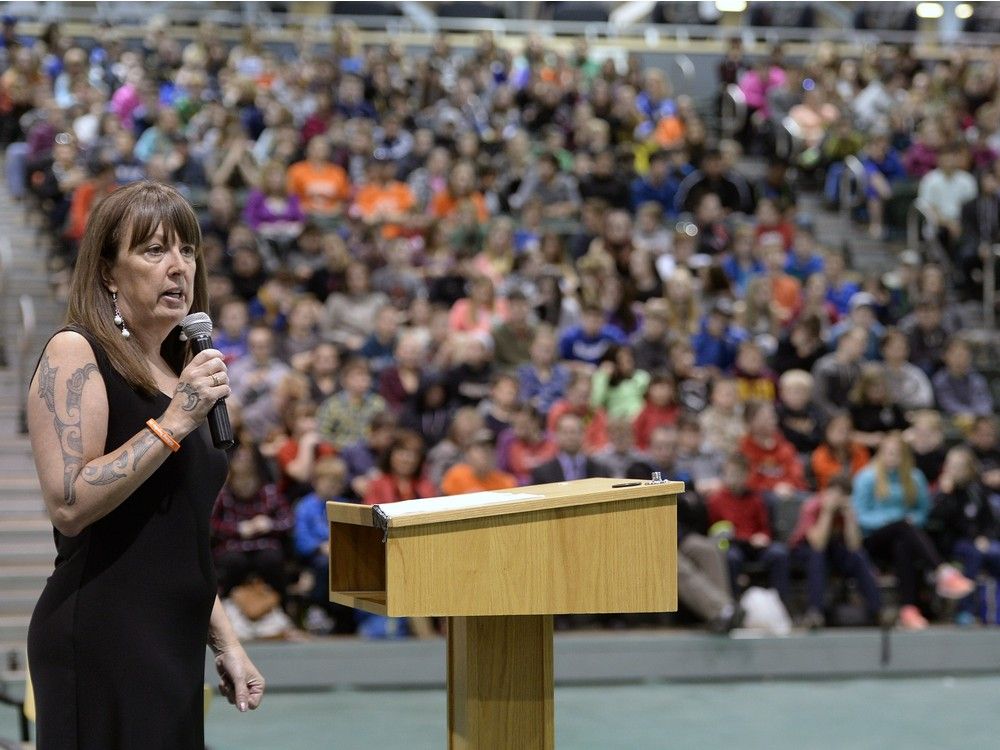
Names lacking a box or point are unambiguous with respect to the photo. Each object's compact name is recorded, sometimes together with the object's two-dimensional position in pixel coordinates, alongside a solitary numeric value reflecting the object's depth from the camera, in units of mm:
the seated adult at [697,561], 15109
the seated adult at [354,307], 19125
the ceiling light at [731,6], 39469
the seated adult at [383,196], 22406
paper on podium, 4703
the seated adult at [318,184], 22437
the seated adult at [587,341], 19094
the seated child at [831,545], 15664
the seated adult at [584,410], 17266
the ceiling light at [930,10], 39250
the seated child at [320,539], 14875
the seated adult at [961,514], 16516
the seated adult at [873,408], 18422
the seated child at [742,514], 15961
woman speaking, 4344
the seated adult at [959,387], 19719
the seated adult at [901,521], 16047
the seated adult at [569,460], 15945
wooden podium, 4738
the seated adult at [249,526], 14578
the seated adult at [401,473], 15367
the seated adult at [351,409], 16516
